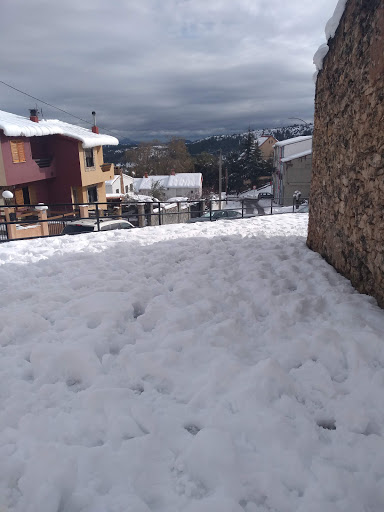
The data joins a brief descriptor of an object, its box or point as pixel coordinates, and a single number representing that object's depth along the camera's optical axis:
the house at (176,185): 45.16
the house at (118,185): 35.97
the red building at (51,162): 18.77
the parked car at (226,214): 15.99
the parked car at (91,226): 11.45
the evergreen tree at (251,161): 54.19
